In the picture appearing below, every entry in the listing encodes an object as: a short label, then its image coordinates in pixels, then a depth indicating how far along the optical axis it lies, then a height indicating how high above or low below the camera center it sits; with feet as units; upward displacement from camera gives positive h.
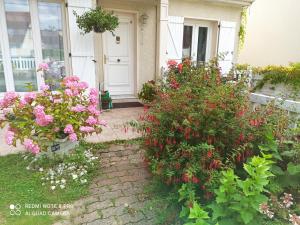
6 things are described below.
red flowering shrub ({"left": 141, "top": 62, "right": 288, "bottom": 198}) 6.60 -2.24
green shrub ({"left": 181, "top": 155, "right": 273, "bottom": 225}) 5.14 -3.21
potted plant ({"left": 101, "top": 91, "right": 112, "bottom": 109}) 16.98 -3.24
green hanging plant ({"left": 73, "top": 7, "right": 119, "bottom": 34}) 13.74 +2.01
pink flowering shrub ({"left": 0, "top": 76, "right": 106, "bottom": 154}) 8.46 -2.30
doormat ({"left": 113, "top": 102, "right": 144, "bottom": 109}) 18.22 -3.85
